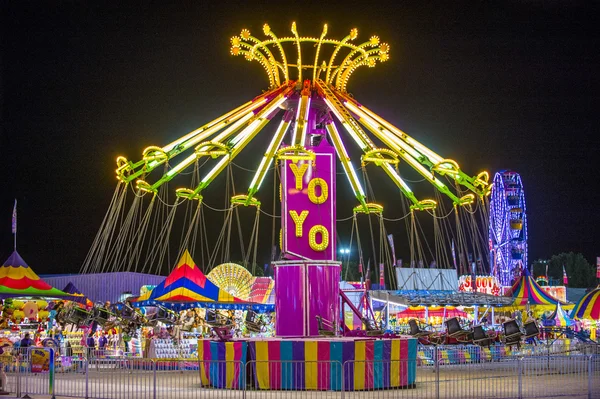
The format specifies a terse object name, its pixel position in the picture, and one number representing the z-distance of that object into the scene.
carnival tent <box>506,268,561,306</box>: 43.59
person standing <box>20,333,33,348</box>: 25.58
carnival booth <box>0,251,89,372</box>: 31.27
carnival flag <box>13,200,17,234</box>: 42.05
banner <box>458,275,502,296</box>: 55.00
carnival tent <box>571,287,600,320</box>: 37.38
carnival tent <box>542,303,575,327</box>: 42.05
